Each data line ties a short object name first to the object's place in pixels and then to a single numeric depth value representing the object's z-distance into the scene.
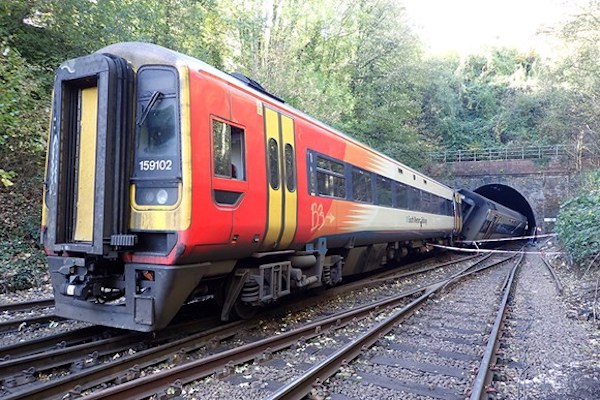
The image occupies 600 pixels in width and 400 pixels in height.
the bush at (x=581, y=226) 11.34
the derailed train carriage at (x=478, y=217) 21.41
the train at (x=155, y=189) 4.61
